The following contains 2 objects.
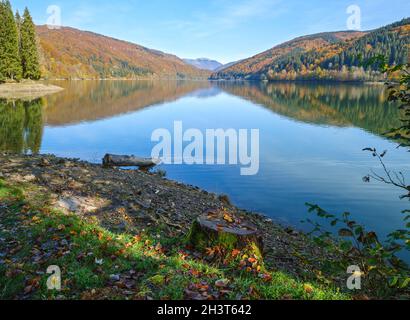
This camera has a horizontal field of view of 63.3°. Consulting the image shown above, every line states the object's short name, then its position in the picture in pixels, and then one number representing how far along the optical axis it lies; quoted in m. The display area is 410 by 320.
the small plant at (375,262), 6.14
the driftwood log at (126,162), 25.64
